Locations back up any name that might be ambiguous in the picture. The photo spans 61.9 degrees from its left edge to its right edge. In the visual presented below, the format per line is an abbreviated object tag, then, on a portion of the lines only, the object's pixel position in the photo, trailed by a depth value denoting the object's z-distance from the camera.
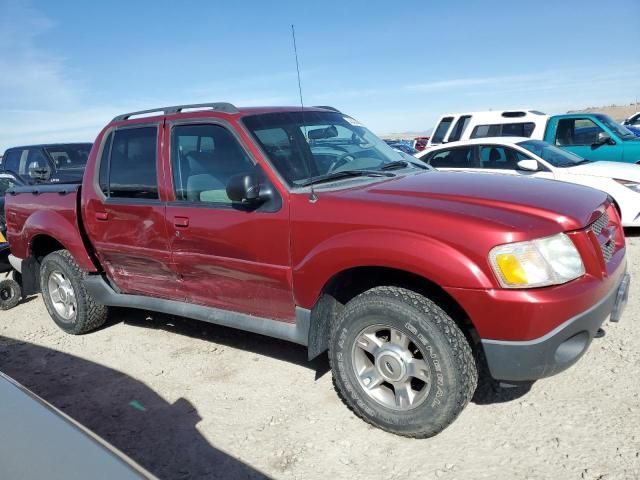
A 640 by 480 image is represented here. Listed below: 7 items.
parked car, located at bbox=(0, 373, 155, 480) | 1.64
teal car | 9.48
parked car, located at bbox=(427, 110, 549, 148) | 10.88
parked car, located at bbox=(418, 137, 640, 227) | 7.22
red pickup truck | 2.60
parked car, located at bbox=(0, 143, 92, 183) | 10.31
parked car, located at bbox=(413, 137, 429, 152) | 22.99
